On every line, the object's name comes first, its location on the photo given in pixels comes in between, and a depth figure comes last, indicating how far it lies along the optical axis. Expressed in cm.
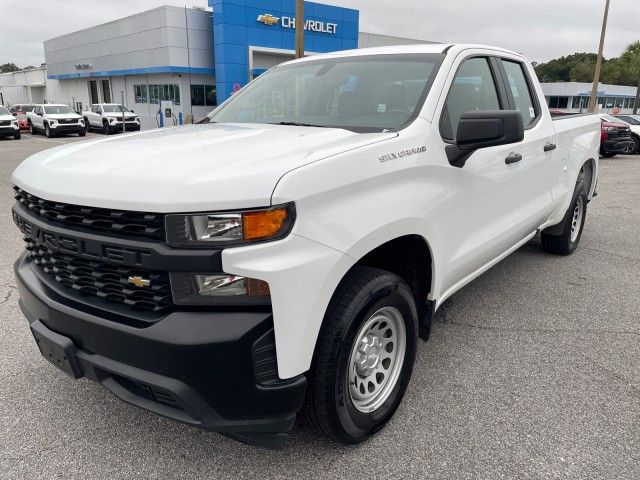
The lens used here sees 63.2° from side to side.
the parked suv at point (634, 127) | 1941
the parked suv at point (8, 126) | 2395
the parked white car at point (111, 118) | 2797
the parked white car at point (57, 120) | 2583
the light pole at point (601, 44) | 2394
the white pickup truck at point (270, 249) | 184
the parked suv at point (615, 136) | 1717
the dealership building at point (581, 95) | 5853
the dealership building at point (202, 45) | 3100
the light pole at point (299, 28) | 1129
